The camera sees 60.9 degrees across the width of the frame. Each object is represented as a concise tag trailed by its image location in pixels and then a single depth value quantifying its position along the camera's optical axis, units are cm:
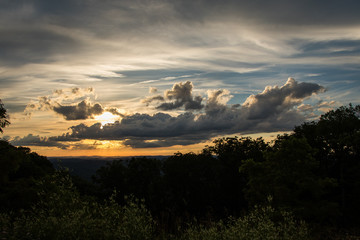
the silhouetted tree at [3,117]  2078
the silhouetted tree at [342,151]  2906
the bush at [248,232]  695
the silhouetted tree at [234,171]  4584
